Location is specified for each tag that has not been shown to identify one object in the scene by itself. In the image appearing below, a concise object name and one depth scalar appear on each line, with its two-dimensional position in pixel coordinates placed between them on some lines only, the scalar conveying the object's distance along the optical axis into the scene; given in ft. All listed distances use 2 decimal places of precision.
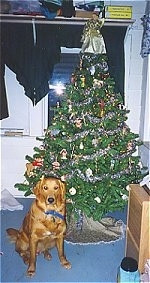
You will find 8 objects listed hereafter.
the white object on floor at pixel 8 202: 10.05
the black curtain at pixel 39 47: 10.19
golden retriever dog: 6.42
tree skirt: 8.10
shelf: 9.96
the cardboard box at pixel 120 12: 10.14
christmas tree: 7.80
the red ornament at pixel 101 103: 8.33
